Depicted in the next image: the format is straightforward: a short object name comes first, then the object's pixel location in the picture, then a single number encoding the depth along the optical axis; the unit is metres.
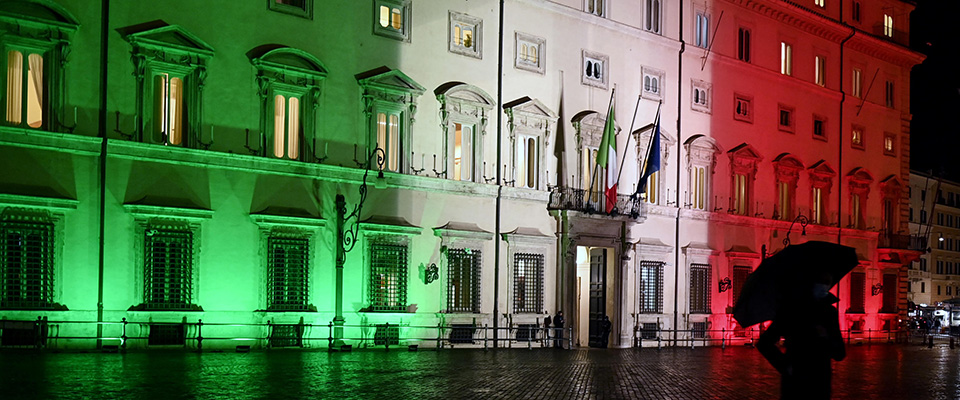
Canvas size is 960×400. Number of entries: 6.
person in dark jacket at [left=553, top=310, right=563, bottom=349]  33.06
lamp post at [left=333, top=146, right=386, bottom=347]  28.23
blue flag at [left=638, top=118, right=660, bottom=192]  33.72
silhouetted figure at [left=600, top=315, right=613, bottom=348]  35.12
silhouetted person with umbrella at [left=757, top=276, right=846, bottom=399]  7.51
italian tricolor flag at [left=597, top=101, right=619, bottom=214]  32.91
